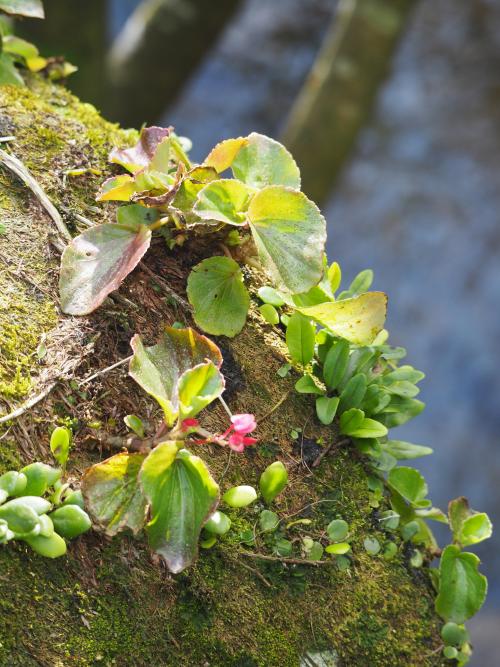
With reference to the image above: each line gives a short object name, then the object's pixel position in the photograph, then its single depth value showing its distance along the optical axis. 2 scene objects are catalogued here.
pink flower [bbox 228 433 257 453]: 0.83
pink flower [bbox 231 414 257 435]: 0.83
